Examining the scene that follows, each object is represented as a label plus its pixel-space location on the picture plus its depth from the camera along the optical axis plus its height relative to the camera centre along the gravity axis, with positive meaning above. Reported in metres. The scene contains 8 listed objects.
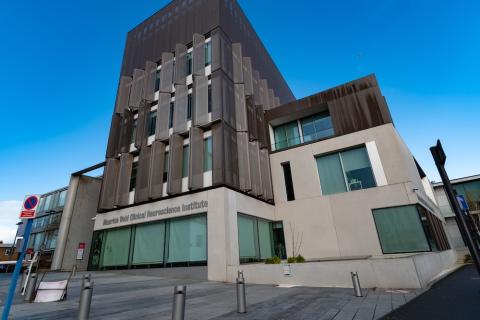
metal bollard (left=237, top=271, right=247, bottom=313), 6.63 -0.99
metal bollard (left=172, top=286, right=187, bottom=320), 4.33 -0.69
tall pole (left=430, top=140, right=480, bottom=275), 3.54 +0.44
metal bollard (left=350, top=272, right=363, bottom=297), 8.74 -1.16
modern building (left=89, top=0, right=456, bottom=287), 16.11 +5.89
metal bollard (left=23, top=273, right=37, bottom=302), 8.44 -0.58
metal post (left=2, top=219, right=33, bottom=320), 5.30 +0.09
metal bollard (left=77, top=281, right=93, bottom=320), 4.55 -0.63
